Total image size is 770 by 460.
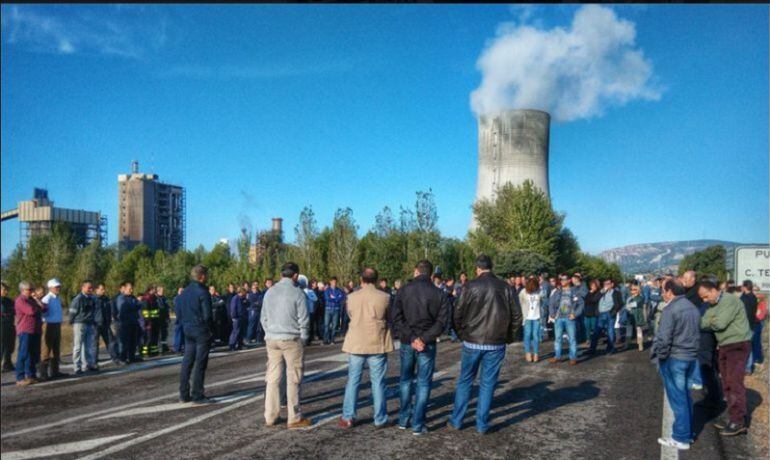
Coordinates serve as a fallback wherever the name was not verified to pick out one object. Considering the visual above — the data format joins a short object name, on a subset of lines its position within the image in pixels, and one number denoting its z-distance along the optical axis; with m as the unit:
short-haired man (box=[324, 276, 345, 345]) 16.25
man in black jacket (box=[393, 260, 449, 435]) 6.65
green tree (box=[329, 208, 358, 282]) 38.12
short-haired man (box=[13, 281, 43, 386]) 10.20
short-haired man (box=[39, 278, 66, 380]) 10.66
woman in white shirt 12.18
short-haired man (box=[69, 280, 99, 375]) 11.48
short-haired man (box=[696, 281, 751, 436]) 6.91
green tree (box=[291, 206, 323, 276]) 38.84
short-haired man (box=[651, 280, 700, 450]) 6.29
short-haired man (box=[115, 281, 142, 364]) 12.84
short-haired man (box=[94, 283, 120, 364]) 12.20
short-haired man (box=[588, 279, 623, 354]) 13.88
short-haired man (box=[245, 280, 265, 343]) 16.97
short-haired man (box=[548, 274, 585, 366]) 11.92
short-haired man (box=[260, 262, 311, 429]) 6.86
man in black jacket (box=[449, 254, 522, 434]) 6.62
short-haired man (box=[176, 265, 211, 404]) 8.01
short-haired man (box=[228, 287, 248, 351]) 15.29
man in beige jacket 6.76
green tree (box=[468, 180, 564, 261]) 51.28
